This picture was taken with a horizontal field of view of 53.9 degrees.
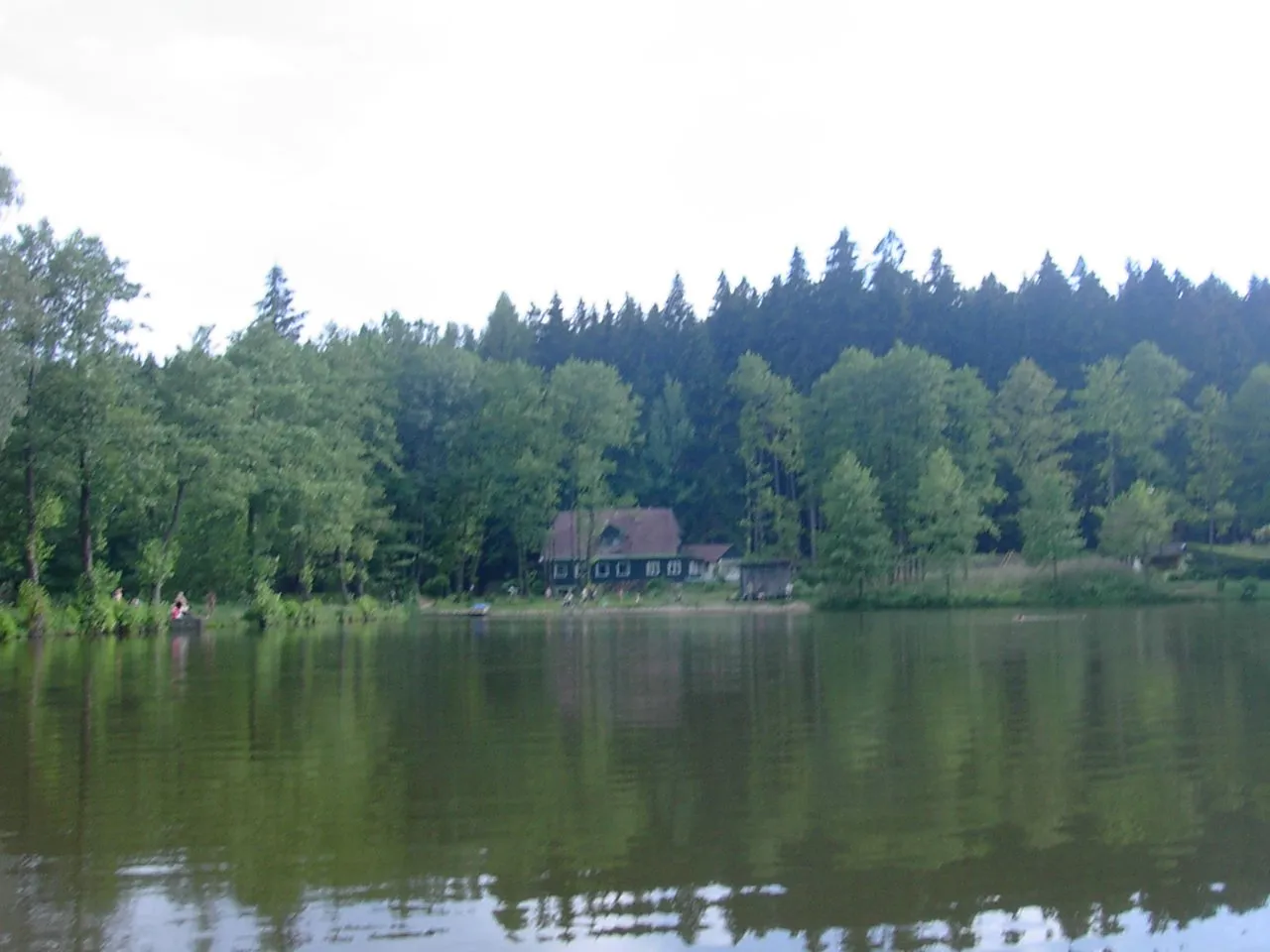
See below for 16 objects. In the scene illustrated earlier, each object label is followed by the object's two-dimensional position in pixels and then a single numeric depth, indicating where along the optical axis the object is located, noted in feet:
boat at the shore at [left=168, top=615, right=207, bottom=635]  140.46
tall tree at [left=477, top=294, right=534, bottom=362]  343.05
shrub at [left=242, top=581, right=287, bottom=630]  153.90
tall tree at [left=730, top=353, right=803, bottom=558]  269.64
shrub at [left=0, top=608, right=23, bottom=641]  121.08
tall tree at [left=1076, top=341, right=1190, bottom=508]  241.76
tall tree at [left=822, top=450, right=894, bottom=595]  199.11
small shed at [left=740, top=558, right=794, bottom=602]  224.74
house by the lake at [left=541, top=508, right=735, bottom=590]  274.98
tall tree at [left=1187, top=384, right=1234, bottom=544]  234.58
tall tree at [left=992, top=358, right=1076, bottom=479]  241.76
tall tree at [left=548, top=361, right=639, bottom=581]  245.45
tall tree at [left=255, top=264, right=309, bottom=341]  297.53
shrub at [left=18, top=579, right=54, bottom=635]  127.13
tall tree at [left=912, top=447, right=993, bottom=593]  203.82
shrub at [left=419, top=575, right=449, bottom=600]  246.47
